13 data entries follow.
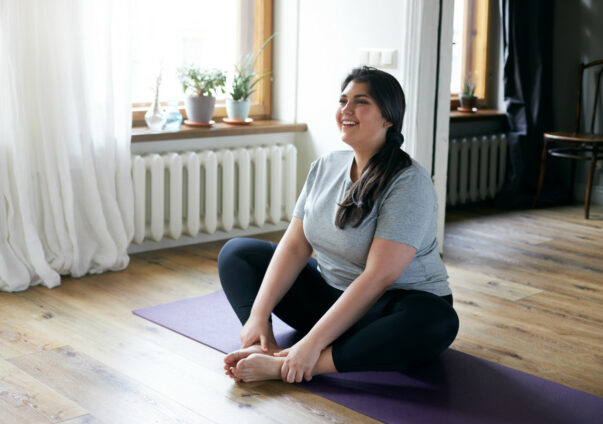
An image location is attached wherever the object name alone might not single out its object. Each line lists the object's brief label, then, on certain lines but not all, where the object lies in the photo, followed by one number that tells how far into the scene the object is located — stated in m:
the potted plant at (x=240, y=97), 3.93
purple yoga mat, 1.99
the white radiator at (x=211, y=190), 3.56
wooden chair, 4.63
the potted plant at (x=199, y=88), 3.76
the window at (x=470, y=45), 5.16
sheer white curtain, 2.98
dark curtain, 5.00
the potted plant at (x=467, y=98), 5.05
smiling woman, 2.08
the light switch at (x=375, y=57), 3.66
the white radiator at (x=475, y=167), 4.97
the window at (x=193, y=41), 3.74
